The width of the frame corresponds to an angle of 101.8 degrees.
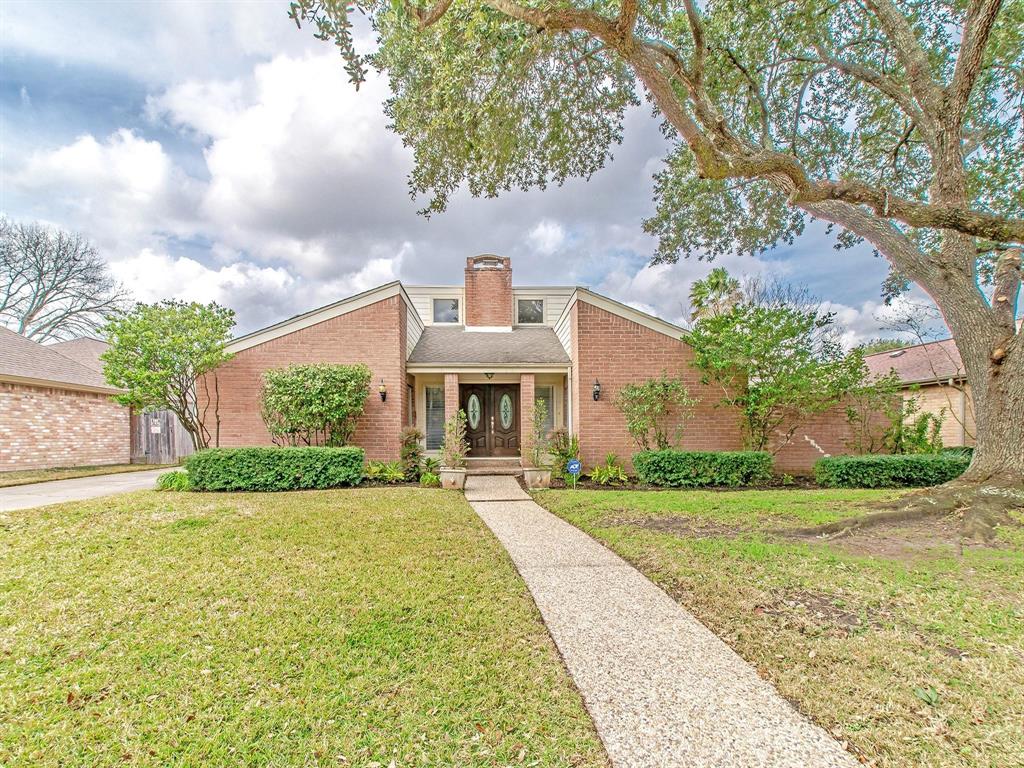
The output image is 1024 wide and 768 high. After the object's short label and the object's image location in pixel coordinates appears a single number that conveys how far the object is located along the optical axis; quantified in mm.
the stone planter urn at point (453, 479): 9591
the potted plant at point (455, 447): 10297
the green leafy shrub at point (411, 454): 10359
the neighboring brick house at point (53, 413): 11789
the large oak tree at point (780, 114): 5000
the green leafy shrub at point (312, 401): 9538
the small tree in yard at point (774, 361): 9703
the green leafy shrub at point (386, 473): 9891
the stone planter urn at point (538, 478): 9828
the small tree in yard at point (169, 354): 9008
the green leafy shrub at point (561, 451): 10398
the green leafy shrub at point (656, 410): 10344
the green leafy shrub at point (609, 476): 9971
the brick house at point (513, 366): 10461
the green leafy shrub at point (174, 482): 8703
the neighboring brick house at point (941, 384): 13414
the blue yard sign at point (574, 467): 9445
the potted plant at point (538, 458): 9836
